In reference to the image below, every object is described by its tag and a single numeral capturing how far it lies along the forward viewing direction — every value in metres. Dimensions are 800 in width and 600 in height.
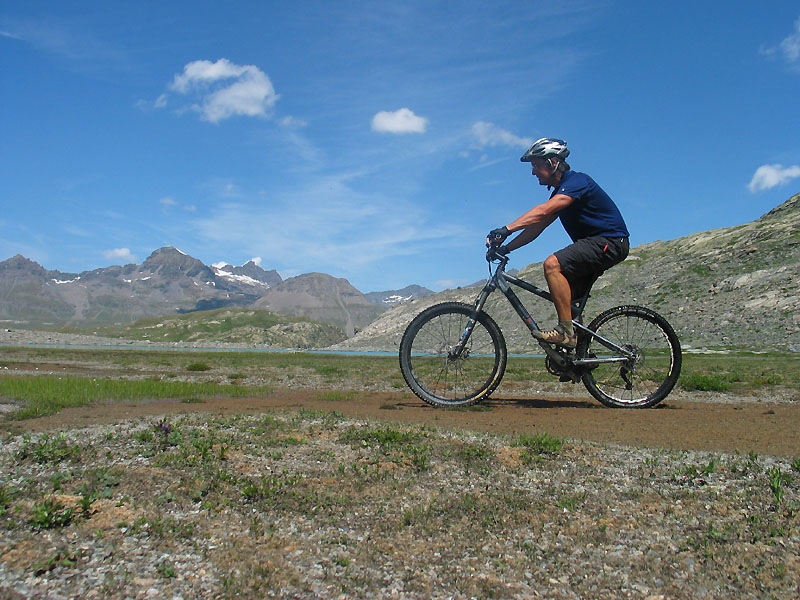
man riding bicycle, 9.68
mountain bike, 10.22
